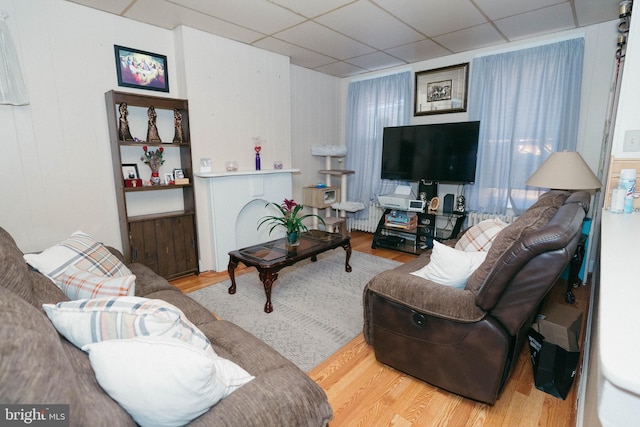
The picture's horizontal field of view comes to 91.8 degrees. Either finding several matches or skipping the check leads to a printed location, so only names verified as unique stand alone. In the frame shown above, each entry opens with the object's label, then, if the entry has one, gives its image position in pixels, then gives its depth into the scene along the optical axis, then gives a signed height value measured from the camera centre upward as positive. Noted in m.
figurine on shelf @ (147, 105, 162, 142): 3.06 +0.39
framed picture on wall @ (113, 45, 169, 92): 2.92 +0.95
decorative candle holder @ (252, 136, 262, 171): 3.85 +0.25
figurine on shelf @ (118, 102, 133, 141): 2.87 +0.40
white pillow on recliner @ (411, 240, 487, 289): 1.65 -0.53
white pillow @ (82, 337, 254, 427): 0.76 -0.51
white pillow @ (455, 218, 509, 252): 2.06 -0.49
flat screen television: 3.70 +0.16
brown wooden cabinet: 2.88 -0.32
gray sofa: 0.53 -0.53
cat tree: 4.57 -0.50
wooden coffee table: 2.54 -0.78
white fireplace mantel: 3.42 -0.43
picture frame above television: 3.88 +0.96
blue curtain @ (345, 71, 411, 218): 4.39 +0.64
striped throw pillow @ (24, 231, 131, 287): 1.55 -0.49
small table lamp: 2.60 -0.12
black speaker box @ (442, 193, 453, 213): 3.93 -0.49
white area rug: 2.18 -1.20
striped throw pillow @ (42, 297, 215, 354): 0.91 -0.45
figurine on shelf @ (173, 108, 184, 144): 3.21 +0.43
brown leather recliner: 1.27 -0.71
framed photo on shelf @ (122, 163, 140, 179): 3.01 -0.04
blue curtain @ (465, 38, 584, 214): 3.14 +0.54
